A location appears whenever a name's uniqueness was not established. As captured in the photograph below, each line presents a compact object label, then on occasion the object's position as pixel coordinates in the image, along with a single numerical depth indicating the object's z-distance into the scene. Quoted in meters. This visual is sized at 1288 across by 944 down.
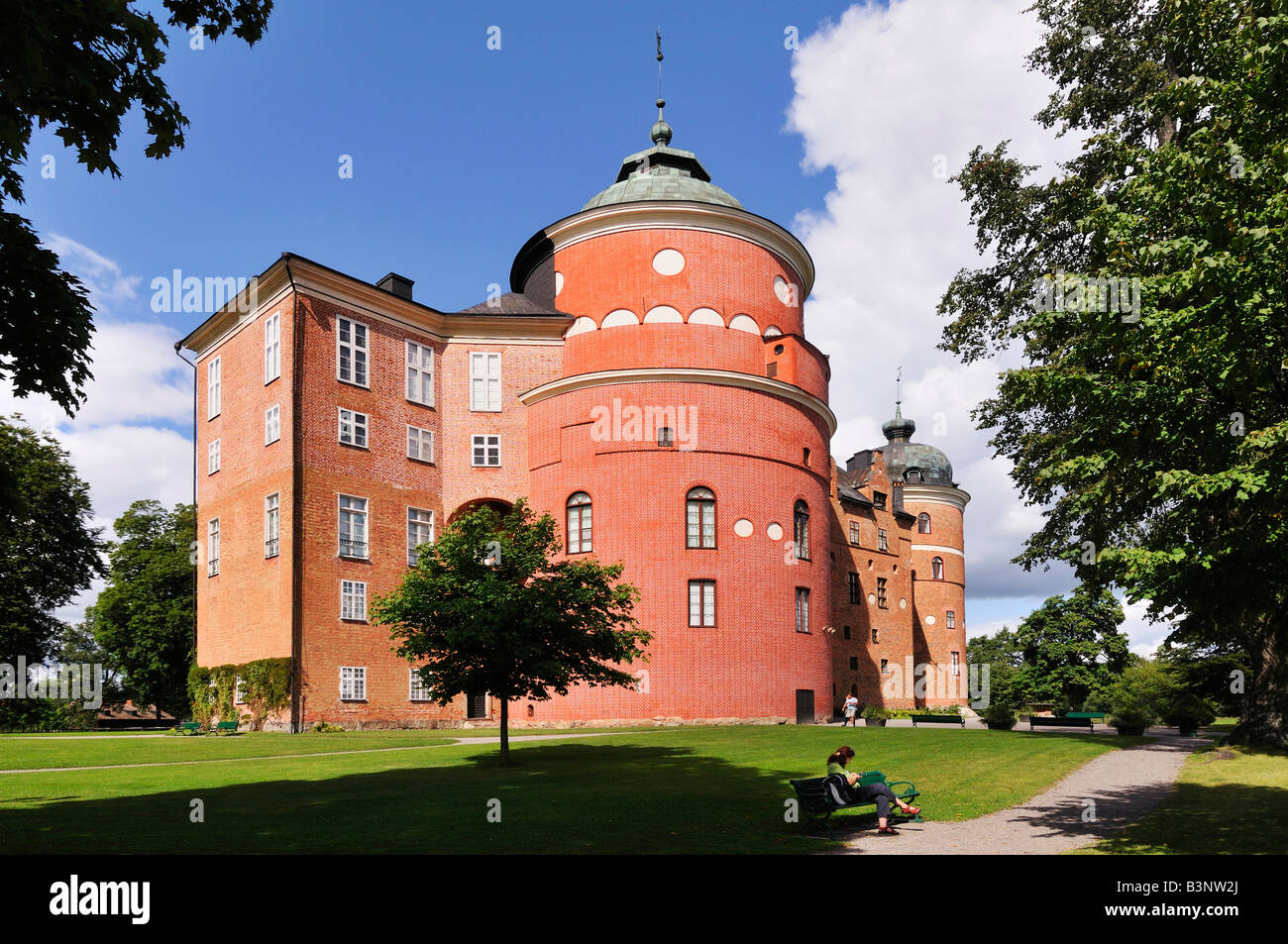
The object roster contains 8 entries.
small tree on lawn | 19.30
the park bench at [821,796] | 11.62
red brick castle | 36.22
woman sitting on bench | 11.66
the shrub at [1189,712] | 35.41
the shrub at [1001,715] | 37.12
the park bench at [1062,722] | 37.38
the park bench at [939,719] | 47.44
